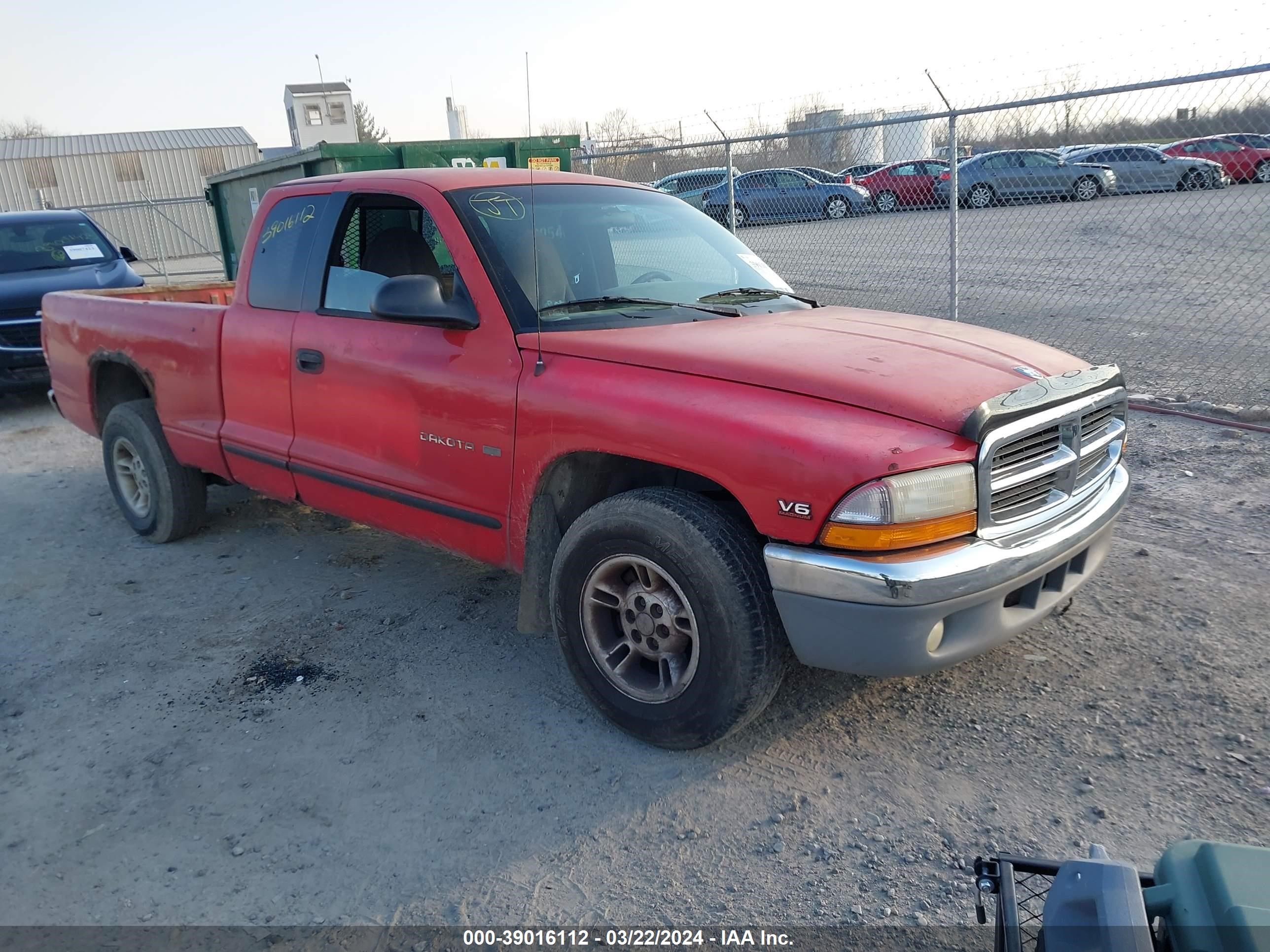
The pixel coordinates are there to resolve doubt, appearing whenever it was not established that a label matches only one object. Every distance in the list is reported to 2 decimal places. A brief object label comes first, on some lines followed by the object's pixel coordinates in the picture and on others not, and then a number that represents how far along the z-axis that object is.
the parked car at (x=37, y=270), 9.01
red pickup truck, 2.73
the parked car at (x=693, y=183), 15.91
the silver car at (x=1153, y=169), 13.02
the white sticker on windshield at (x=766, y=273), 4.34
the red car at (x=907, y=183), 17.80
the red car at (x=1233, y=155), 13.23
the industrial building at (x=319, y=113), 44.78
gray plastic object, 1.35
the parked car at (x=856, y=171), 16.44
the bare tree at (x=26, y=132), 66.56
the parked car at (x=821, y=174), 17.01
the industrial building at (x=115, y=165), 36.78
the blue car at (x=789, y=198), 16.41
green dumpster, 9.71
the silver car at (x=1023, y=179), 13.51
